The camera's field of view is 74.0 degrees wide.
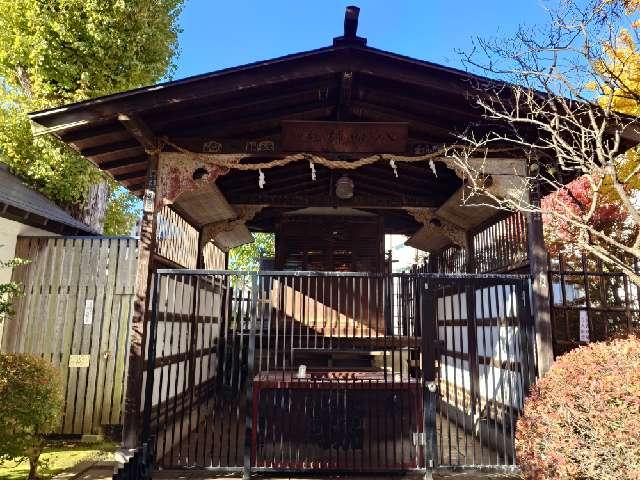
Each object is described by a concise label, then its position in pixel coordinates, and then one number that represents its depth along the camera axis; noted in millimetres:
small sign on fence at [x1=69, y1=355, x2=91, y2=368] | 7430
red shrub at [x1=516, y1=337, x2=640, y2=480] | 3682
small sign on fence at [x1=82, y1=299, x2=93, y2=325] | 7566
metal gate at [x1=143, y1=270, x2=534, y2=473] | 5566
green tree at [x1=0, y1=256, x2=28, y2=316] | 4613
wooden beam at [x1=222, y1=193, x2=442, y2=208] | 8656
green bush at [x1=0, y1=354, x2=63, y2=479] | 4773
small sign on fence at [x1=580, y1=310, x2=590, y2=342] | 6605
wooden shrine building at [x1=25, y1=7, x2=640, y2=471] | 5633
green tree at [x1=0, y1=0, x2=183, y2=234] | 10508
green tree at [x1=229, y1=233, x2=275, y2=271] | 27339
